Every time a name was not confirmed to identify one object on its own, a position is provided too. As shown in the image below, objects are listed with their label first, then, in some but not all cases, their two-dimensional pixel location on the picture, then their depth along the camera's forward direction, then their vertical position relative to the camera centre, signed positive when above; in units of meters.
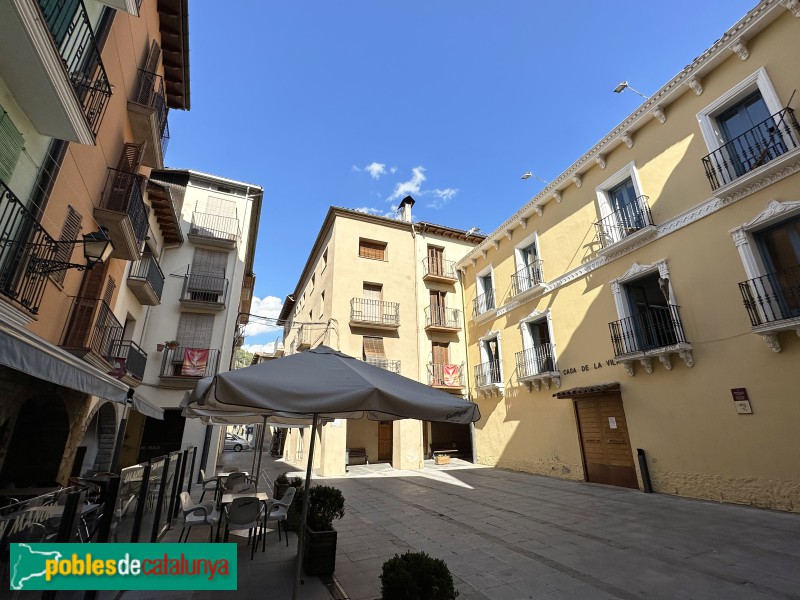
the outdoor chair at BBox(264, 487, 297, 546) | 5.75 -1.24
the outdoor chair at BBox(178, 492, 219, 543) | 5.44 -1.23
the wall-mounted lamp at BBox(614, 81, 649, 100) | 10.43 +9.12
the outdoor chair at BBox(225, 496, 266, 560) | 5.00 -1.10
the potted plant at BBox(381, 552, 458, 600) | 2.95 -1.20
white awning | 3.06 +0.64
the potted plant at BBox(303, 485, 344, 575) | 4.53 -1.28
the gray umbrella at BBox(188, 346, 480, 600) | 2.94 +0.29
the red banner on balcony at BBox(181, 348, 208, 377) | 13.67 +2.40
